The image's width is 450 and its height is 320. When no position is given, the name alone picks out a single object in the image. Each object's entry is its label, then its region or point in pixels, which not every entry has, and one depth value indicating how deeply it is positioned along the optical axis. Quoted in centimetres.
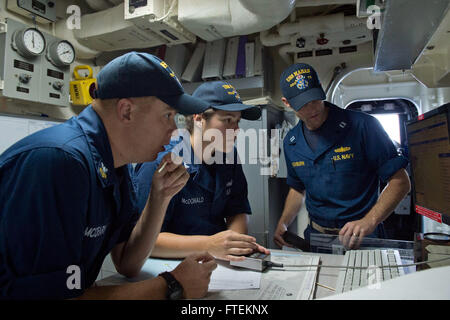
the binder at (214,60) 287
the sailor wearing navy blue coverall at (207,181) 119
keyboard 81
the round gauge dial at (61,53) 253
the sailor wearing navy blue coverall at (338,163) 158
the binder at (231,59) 285
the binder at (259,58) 280
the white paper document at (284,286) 80
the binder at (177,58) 307
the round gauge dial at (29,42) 226
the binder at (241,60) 284
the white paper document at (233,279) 88
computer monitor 96
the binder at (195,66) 303
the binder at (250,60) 281
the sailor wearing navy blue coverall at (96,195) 58
